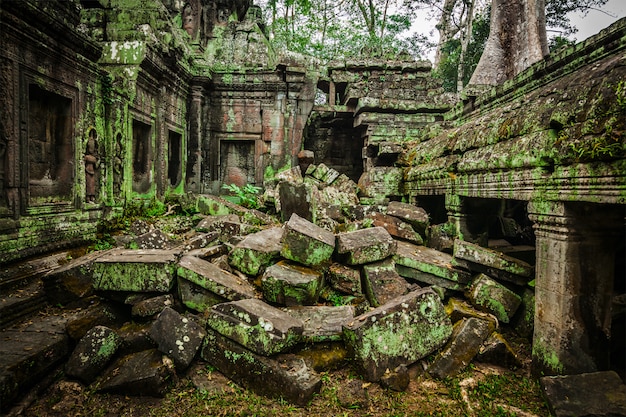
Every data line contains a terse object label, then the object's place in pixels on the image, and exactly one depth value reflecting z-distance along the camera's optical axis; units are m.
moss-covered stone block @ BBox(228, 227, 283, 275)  3.85
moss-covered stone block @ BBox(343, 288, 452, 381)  2.83
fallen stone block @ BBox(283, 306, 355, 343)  3.06
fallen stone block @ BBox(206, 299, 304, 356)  2.70
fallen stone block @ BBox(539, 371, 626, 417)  2.19
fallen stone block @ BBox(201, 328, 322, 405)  2.59
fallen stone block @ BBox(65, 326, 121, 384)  2.70
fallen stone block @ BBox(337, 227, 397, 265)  3.76
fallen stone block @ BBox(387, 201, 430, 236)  5.02
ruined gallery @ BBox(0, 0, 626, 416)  2.66
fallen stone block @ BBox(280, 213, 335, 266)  3.65
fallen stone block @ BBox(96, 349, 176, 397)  2.54
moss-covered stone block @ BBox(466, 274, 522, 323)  3.43
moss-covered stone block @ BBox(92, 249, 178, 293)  3.31
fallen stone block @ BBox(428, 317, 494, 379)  2.93
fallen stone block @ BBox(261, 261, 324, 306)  3.39
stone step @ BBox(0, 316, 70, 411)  2.38
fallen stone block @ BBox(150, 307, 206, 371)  2.76
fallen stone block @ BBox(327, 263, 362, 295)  3.82
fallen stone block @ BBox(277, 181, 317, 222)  5.49
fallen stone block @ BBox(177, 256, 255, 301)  3.29
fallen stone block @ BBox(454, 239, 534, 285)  3.47
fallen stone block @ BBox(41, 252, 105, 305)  3.60
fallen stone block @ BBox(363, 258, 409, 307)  3.62
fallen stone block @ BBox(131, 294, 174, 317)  3.24
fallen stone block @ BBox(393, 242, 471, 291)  3.78
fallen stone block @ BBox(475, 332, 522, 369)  3.03
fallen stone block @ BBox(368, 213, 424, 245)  4.86
